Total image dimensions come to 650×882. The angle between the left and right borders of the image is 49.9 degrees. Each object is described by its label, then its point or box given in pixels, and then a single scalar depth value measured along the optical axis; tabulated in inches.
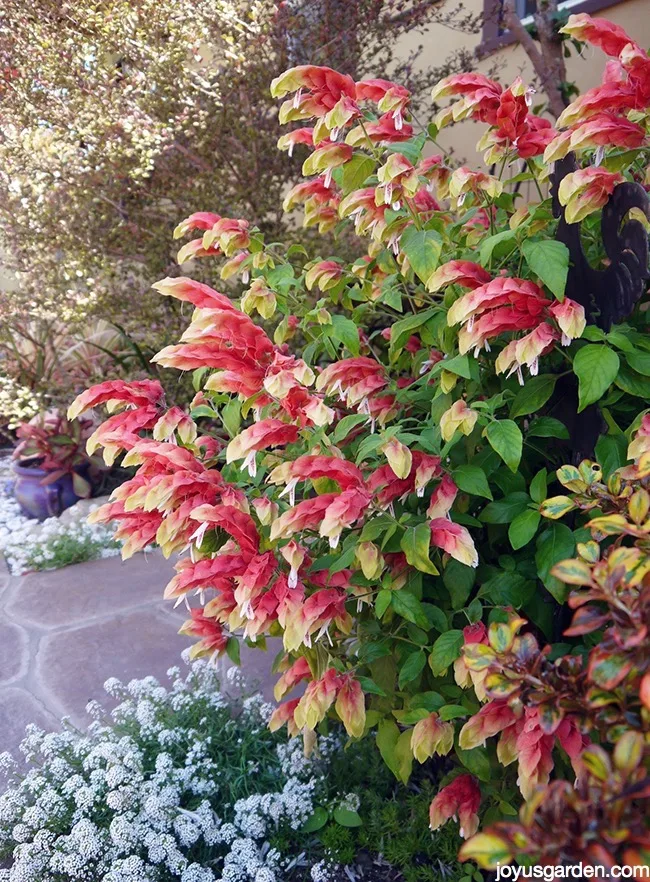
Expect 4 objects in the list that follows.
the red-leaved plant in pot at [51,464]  156.4
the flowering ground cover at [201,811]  56.8
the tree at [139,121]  126.7
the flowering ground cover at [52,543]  130.6
